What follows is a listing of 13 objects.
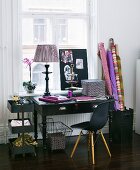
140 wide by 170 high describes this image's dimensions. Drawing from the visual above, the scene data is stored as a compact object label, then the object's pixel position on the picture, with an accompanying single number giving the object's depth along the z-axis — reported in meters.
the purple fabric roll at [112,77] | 5.27
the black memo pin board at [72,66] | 5.09
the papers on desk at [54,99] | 4.38
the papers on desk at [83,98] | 4.52
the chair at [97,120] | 4.05
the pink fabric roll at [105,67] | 5.19
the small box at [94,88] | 4.82
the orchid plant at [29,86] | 4.92
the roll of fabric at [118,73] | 5.32
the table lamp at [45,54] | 4.64
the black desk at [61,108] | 4.29
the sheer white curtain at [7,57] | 4.81
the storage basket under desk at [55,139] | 4.49
